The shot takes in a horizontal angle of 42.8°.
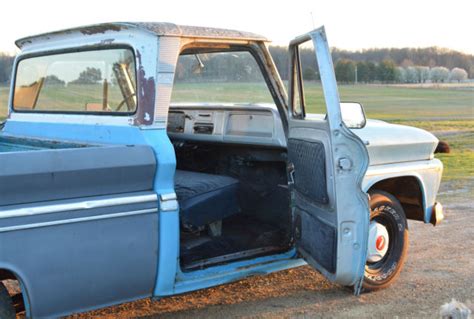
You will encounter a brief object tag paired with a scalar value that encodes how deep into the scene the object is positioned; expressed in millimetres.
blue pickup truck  3234
